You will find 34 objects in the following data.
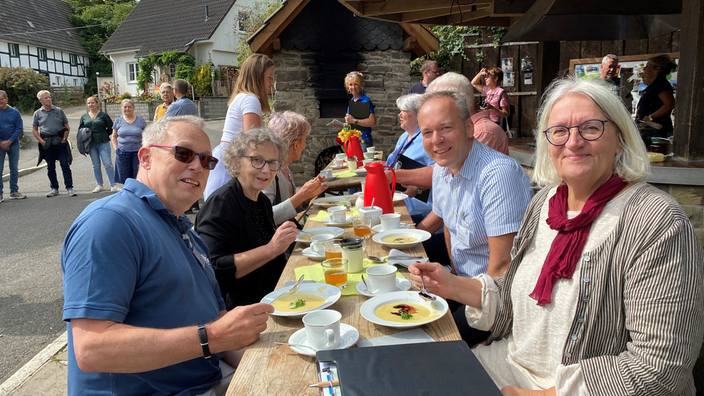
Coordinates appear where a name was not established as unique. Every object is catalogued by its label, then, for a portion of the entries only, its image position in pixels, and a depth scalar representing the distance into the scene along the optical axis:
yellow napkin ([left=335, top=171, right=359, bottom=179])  5.00
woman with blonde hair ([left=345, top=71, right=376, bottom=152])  7.81
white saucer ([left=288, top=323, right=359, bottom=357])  1.48
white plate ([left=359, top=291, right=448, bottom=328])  1.61
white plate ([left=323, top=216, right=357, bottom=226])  3.11
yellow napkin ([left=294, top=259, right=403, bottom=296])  1.99
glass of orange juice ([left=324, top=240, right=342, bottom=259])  2.17
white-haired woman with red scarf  1.33
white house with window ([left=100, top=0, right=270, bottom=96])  27.89
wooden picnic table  1.33
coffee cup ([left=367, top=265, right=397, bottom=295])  1.89
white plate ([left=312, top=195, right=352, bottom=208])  3.80
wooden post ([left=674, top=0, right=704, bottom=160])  3.03
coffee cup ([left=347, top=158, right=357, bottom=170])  5.46
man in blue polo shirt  1.37
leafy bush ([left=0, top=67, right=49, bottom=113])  25.39
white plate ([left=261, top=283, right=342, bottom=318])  1.79
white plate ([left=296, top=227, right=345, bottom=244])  2.85
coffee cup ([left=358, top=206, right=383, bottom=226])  2.96
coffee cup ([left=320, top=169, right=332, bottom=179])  4.80
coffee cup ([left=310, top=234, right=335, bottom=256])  2.45
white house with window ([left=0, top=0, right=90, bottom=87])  32.47
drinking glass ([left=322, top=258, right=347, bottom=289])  2.01
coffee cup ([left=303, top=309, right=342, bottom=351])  1.48
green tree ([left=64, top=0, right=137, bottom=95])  39.94
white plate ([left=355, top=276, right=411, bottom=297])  1.91
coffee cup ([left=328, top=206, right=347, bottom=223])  3.13
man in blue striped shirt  2.32
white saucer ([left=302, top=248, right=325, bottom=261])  2.44
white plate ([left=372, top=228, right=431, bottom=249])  2.50
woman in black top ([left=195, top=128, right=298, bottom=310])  2.46
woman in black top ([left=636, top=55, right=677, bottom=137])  5.50
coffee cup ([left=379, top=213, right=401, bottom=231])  2.84
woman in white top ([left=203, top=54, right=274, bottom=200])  4.50
